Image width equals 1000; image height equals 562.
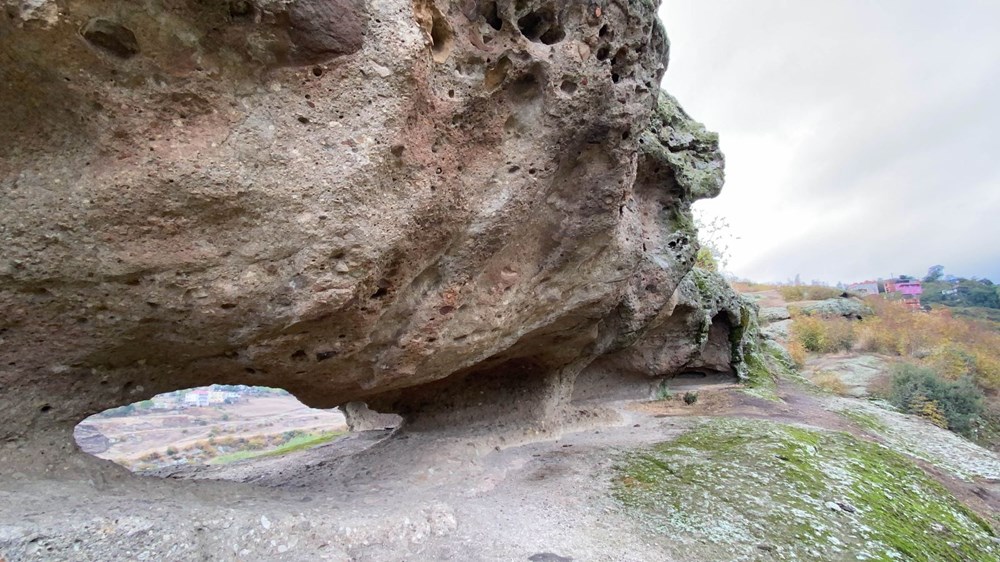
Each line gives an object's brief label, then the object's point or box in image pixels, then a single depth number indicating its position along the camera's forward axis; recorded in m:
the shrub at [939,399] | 10.83
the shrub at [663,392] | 8.69
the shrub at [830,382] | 12.14
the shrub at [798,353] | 14.86
